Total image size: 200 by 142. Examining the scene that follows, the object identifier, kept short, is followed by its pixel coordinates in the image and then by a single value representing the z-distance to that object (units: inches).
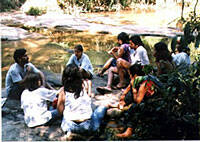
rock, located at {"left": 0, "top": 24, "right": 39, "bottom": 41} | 312.5
